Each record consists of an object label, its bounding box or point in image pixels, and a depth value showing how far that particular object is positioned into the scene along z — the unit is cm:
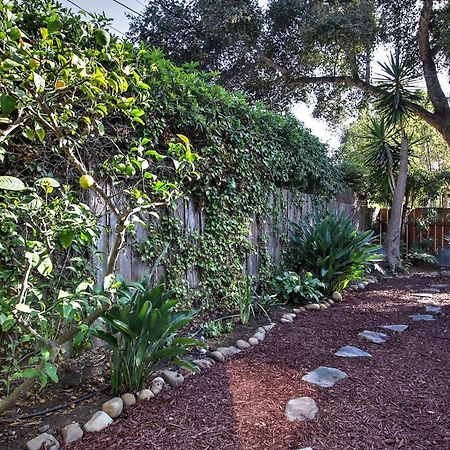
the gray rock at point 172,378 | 211
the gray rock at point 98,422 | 162
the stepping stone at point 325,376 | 212
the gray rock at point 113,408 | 174
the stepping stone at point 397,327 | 326
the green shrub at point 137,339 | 192
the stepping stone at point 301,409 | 171
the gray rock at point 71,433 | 155
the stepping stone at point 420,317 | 367
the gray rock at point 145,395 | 189
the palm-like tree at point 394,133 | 689
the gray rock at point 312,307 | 408
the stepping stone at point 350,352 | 261
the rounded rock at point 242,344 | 280
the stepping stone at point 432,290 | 511
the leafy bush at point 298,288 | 416
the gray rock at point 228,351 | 263
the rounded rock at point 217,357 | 251
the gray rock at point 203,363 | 237
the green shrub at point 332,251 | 453
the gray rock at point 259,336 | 300
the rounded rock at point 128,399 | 184
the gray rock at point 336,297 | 452
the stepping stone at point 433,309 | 397
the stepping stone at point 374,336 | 295
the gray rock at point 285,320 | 356
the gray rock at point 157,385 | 198
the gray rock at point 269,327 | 327
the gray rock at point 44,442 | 149
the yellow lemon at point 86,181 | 123
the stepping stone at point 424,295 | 481
